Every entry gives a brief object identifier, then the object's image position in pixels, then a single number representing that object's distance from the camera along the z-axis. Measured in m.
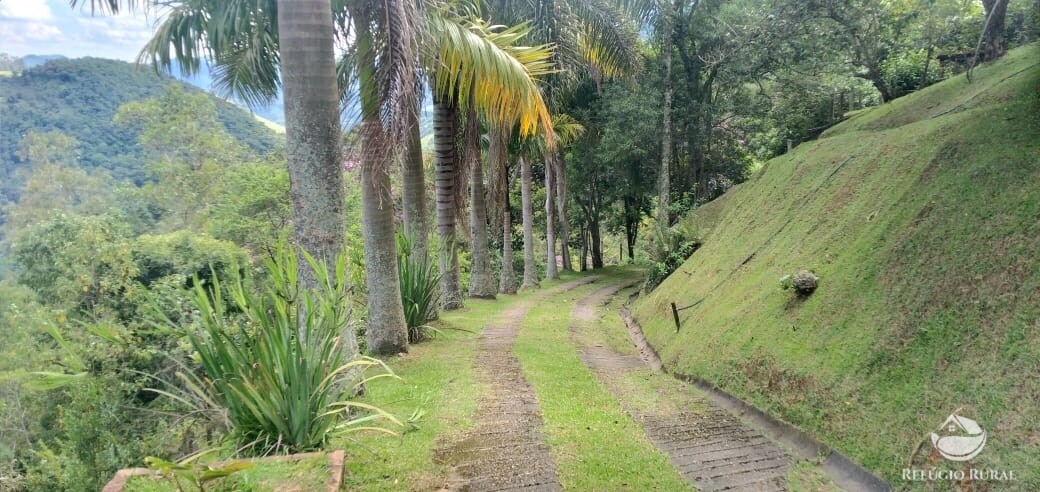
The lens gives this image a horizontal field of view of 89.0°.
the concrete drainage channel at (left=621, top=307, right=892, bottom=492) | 3.88
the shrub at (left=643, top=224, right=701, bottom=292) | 14.23
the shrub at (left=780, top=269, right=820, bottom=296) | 6.23
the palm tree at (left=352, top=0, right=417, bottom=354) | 5.39
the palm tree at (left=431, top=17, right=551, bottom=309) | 6.55
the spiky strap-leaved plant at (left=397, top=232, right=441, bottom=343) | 8.73
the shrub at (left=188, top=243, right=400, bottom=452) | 3.41
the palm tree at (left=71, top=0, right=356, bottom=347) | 4.81
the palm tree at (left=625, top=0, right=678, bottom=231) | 17.44
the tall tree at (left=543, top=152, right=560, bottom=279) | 21.91
